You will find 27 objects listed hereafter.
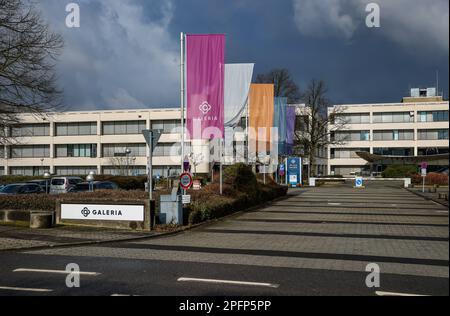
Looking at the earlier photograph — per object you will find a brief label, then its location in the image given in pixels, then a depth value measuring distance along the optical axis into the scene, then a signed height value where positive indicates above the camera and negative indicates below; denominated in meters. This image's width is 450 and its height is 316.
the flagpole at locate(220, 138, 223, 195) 22.02 -1.11
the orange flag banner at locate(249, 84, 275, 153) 32.06 +3.63
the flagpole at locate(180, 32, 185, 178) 20.67 +4.11
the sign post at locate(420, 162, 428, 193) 40.70 -0.53
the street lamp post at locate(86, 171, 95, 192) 28.61 -1.31
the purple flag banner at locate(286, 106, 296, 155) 41.31 +3.14
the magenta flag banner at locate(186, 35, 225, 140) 19.88 +3.19
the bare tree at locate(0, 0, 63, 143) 20.01 +4.29
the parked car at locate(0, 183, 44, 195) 27.65 -1.65
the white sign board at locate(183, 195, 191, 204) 16.88 -1.34
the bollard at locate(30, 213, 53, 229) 15.85 -1.97
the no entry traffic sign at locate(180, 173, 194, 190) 16.77 -0.67
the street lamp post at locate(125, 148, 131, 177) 76.34 -0.91
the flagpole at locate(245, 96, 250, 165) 37.85 +1.09
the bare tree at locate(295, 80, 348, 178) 60.16 +4.74
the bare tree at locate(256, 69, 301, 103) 58.91 +9.49
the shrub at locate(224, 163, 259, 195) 24.16 -0.90
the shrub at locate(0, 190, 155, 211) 17.39 -1.42
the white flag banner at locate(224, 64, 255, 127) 23.22 +3.90
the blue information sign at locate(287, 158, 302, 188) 52.84 -1.11
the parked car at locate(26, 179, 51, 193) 36.51 -1.88
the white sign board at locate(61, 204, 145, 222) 15.69 -1.72
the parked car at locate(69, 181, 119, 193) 29.70 -1.56
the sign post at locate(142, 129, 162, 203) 16.03 +0.77
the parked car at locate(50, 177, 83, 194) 35.40 -1.81
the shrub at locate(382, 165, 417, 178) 68.53 -1.35
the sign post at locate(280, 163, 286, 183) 53.59 -1.02
